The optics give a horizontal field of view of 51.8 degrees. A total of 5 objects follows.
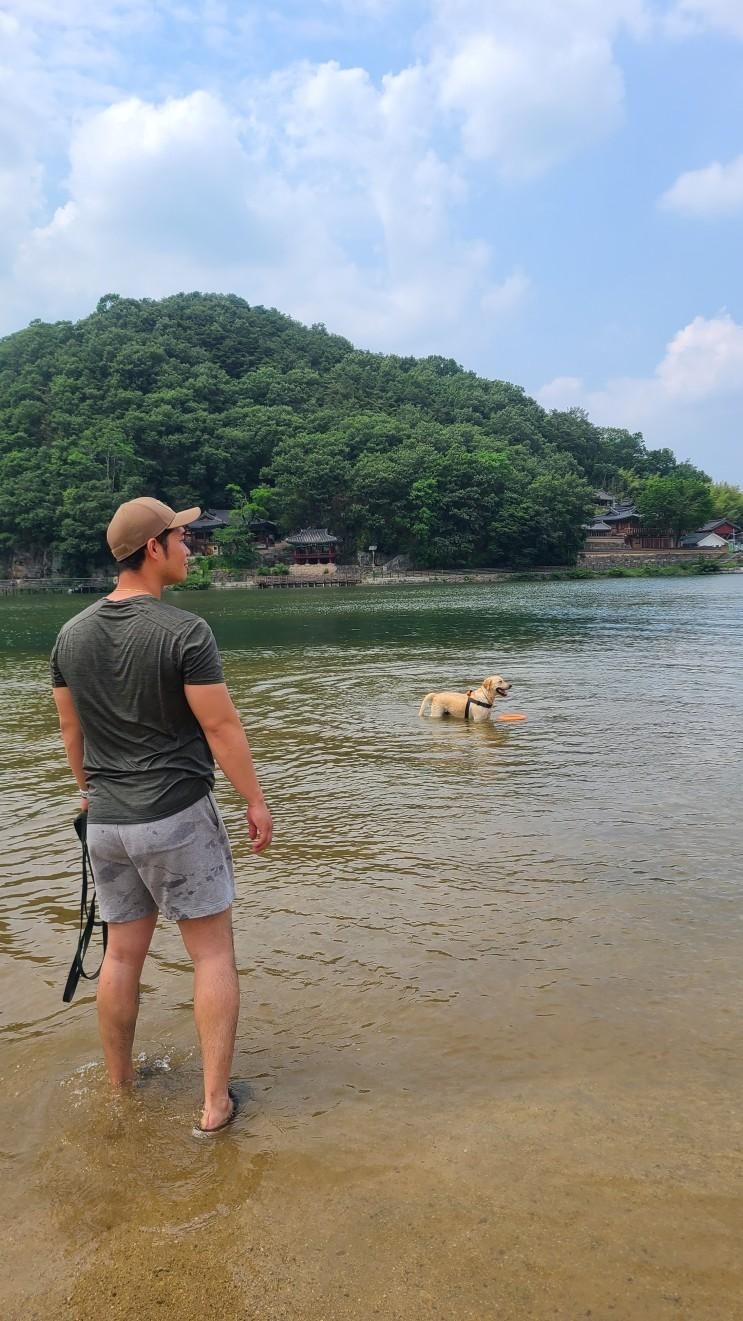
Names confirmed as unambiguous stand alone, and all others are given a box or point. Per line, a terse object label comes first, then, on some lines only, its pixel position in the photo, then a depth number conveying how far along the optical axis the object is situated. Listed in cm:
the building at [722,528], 10227
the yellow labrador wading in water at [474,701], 1036
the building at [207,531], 8700
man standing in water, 270
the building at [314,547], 8538
